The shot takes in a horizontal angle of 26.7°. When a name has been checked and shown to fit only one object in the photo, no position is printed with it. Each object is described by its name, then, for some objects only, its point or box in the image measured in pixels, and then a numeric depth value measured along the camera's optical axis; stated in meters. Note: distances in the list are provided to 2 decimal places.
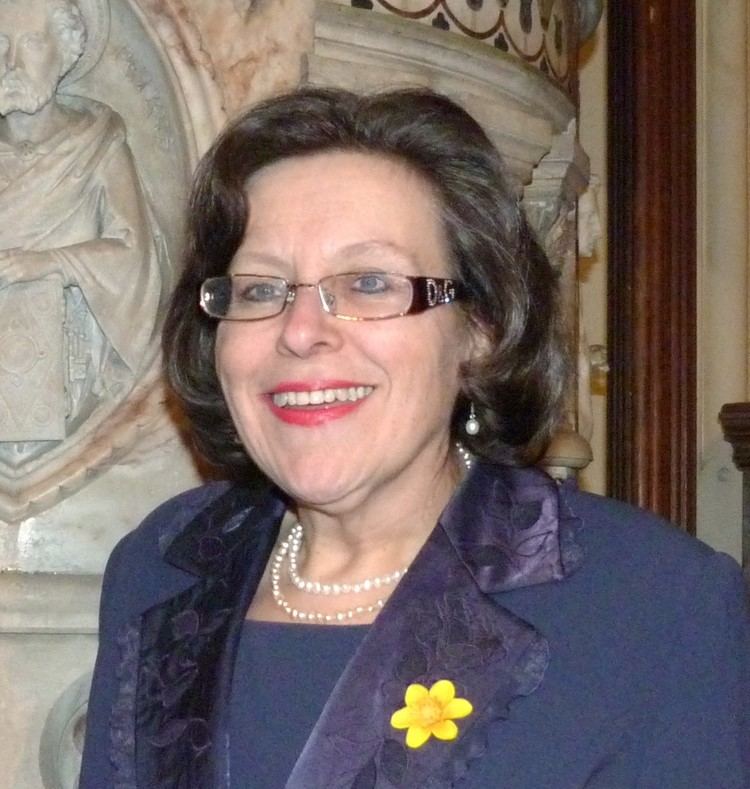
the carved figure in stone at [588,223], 2.89
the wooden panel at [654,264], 3.84
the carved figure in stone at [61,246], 2.13
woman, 1.41
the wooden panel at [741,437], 3.67
